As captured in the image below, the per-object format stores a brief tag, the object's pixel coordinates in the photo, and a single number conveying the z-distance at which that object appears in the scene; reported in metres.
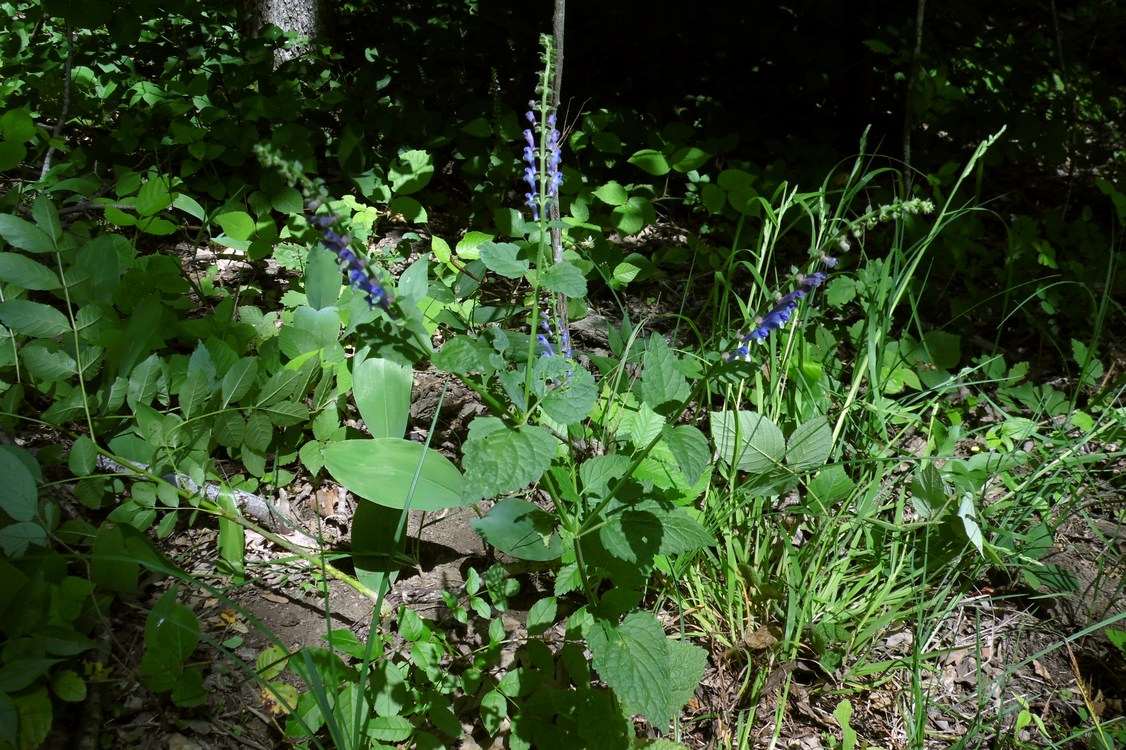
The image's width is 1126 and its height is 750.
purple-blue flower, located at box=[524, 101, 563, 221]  1.26
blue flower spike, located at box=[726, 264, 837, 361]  1.16
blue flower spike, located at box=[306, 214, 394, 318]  1.08
